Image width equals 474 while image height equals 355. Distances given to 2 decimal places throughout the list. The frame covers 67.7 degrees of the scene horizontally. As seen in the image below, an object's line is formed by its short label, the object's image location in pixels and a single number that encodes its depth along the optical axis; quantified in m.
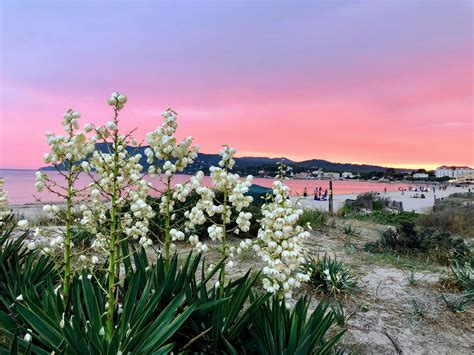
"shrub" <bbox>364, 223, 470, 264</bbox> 7.25
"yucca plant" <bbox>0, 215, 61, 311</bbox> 3.01
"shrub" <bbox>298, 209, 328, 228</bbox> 9.72
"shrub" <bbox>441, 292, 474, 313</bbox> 4.38
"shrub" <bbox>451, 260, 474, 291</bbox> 4.94
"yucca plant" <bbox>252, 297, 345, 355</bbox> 2.22
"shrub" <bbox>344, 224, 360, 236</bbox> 9.50
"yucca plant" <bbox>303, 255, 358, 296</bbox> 4.69
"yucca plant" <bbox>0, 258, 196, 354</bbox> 1.85
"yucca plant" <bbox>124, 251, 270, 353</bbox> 2.23
